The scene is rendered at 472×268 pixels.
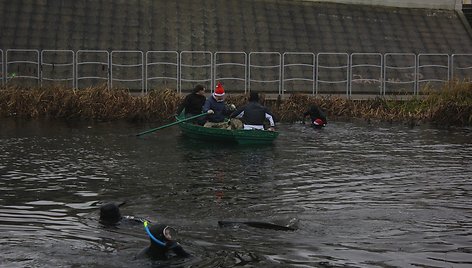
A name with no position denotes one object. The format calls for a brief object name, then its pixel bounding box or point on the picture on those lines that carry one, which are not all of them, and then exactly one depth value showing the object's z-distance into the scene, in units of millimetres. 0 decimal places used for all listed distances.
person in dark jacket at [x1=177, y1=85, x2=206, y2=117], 25344
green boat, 22625
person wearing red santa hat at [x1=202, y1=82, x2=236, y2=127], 23578
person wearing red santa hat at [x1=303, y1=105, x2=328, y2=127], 28828
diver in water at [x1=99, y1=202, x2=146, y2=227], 12180
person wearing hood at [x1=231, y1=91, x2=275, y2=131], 22922
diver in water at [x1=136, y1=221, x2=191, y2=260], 9914
